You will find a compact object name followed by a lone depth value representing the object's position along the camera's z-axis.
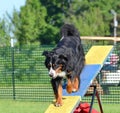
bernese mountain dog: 10.08
